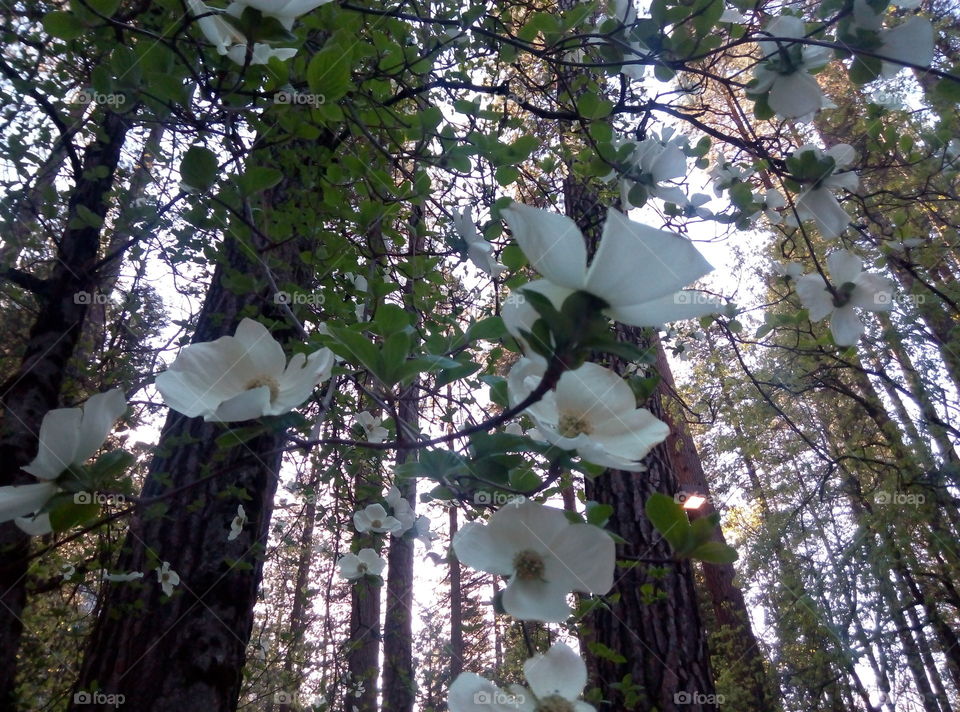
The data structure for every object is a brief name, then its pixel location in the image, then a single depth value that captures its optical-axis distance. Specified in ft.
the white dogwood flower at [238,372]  1.94
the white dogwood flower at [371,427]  4.87
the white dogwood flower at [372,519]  4.98
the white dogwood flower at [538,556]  1.86
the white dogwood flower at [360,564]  5.37
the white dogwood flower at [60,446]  1.74
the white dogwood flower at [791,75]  2.97
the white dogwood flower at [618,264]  1.25
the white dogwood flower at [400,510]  4.91
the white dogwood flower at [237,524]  4.84
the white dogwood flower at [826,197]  3.10
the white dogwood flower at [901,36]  2.67
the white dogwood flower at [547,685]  2.40
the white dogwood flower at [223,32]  2.12
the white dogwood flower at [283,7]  1.96
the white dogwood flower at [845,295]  3.04
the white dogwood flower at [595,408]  1.78
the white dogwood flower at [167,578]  4.50
